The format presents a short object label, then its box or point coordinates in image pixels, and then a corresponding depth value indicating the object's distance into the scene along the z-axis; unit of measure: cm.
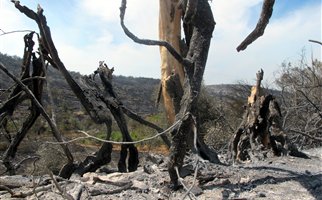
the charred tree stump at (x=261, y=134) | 411
